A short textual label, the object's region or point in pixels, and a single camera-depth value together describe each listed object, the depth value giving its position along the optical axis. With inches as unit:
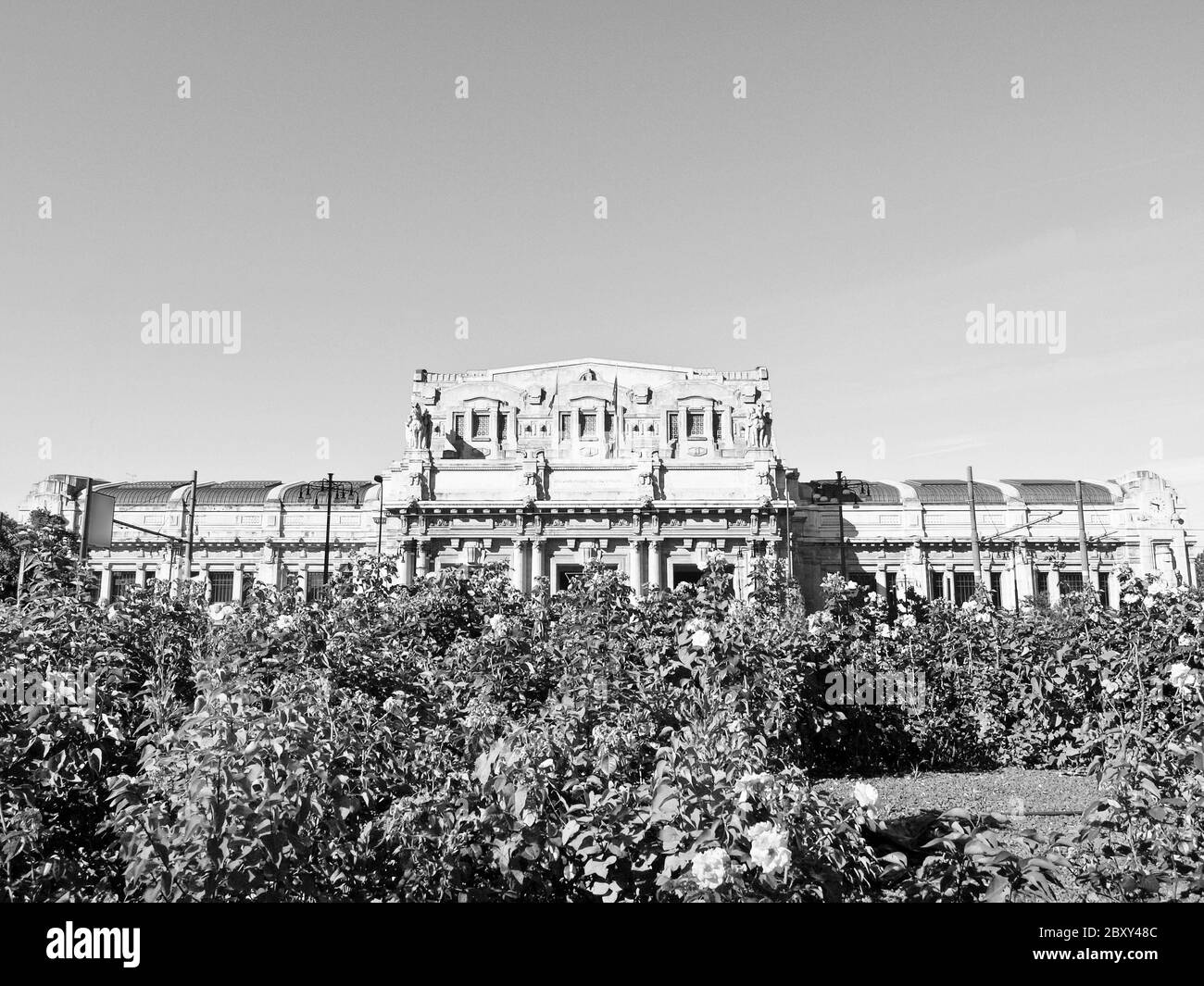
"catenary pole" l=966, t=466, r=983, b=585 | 1434.4
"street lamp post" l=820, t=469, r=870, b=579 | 1871.3
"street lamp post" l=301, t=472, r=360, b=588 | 1907.0
